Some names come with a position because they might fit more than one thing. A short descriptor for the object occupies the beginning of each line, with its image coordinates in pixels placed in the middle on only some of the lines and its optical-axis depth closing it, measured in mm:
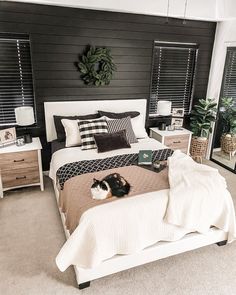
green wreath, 3424
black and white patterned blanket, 2573
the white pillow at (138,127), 3627
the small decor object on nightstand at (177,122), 4125
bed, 1926
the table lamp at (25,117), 3160
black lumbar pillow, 3068
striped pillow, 3352
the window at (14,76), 3131
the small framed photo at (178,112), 4160
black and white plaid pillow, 3168
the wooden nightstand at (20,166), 3070
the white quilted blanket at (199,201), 2117
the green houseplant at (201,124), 4152
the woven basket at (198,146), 4258
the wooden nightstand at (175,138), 3902
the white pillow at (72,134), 3238
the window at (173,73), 3967
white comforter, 1880
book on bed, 2772
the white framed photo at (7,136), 3133
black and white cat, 2052
